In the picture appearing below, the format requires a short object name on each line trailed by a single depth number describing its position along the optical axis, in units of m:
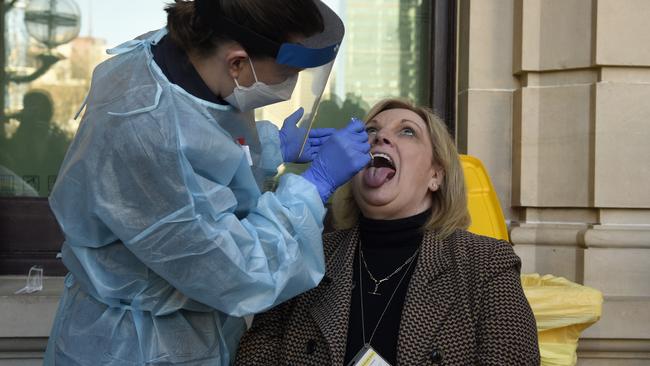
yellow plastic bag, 2.68
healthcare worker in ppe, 1.65
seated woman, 2.12
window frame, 3.72
